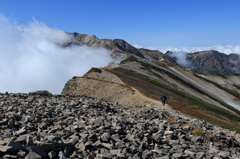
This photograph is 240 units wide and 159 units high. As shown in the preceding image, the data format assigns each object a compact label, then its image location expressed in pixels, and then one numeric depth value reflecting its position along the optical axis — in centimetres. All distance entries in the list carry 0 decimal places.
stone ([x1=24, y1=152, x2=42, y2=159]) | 1170
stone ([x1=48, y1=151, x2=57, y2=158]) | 1242
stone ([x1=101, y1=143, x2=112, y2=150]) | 1490
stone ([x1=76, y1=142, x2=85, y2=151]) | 1408
